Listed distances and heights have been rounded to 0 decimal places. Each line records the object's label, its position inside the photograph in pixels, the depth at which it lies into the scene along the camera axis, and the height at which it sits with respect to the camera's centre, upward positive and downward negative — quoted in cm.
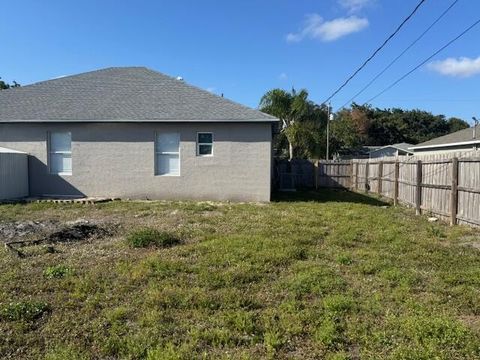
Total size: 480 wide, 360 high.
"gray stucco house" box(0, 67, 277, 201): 1483 +66
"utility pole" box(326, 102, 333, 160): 3492 +472
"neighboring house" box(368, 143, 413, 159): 4334 +202
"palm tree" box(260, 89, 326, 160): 3052 +394
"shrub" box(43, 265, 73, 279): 569 -143
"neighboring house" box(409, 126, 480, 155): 2225 +160
